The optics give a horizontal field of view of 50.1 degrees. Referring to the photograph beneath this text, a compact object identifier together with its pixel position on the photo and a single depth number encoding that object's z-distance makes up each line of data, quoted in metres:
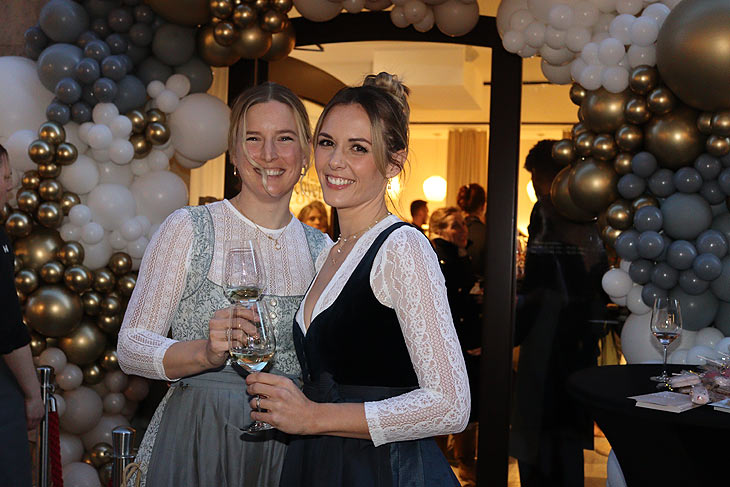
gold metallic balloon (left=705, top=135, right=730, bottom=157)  3.23
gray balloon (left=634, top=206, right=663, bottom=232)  3.36
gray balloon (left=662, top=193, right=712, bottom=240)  3.29
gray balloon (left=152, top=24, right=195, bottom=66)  4.00
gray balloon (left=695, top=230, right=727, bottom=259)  3.25
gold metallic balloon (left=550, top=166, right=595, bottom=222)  3.86
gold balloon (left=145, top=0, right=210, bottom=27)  3.89
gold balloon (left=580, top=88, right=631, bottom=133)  3.51
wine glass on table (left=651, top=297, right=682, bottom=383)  2.74
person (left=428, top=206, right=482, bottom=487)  4.49
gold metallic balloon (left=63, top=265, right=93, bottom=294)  3.68
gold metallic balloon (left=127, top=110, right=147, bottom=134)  3.91
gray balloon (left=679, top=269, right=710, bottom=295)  3.29
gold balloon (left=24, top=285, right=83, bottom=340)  3.63
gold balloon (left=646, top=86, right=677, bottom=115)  3.35
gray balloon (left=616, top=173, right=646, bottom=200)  3.46
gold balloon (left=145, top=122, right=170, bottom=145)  3.97
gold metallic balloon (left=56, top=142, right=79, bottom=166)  3.67
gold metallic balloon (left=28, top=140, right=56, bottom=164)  3.62
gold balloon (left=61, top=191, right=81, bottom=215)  3.74
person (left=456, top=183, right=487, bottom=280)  4.52
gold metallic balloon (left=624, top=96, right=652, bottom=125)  3.43
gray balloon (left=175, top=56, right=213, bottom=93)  4.16
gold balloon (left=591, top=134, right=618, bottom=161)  3.56
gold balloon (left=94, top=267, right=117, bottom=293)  3.79
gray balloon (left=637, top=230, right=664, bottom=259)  3.34
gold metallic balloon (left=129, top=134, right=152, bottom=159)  3.97
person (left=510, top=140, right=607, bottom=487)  4.33
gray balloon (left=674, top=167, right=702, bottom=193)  3.31
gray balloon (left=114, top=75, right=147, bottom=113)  3.83
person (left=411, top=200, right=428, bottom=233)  6.07
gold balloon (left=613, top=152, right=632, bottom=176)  3.52
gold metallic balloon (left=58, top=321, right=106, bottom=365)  3.76
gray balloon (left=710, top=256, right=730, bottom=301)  3.25
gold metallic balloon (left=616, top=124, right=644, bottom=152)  3.46
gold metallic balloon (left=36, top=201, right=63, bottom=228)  3.68
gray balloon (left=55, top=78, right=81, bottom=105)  3.66
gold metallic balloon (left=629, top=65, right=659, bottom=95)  3.39
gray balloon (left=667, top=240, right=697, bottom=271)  3.27
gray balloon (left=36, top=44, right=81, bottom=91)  3.71
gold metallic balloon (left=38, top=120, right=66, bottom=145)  3.65
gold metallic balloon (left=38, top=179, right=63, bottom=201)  3.67
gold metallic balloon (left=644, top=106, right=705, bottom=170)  3.32
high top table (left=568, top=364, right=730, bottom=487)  2.20
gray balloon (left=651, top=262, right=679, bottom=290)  3.36
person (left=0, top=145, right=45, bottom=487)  2.72
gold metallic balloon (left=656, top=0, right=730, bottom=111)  3.11
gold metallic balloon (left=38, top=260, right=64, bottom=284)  3.68
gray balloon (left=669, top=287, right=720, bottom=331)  3.34
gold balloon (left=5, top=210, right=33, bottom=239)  3.65
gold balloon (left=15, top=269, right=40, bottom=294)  3.66
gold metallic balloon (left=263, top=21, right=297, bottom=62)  4.20
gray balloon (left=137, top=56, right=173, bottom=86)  4.04
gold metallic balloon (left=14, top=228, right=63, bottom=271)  3.68
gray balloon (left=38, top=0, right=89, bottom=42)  3.80
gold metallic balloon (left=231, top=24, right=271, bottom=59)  3.99
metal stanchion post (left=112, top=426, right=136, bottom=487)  2.14
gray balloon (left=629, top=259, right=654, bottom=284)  3.45
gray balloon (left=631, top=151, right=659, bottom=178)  3.42
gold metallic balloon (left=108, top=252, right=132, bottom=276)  3.82
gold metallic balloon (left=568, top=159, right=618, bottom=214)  3.58
